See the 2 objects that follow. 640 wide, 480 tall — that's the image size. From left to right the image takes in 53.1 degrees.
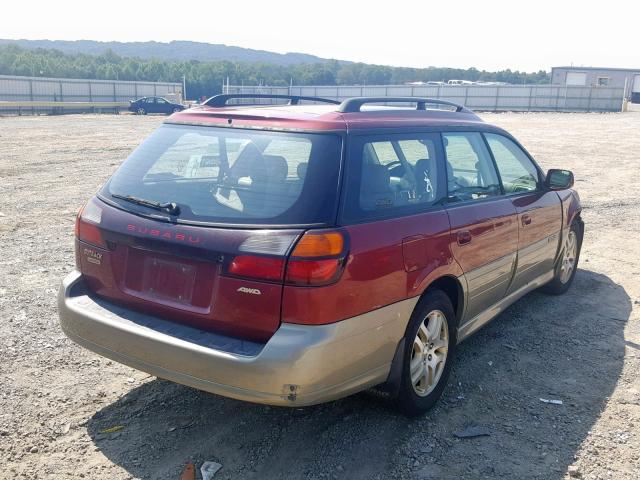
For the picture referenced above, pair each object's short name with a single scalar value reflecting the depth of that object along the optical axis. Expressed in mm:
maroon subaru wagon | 3109
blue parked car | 49156
